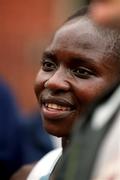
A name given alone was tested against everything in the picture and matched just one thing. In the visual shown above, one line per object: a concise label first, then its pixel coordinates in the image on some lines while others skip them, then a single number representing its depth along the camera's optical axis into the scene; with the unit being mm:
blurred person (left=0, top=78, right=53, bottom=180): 5996
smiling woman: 3598
